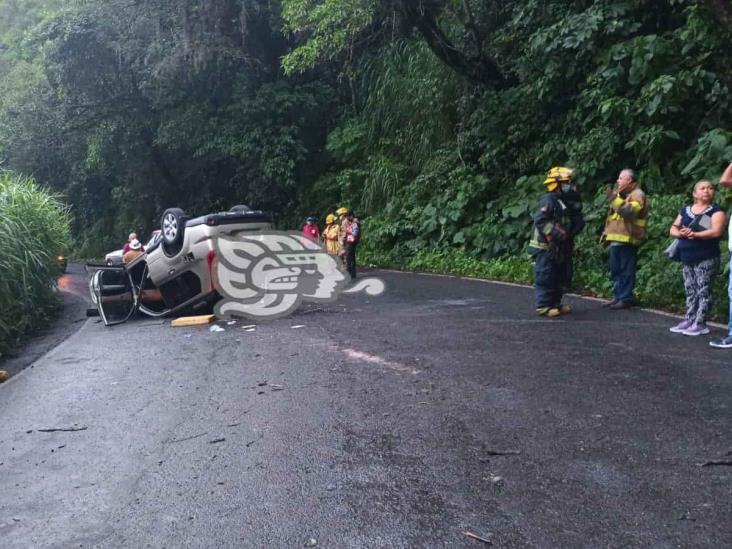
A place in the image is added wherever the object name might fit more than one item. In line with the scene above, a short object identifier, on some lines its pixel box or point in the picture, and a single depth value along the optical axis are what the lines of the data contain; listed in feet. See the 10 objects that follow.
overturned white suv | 35.14
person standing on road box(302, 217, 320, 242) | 55.99
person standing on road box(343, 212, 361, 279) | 50.08
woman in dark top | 24.12
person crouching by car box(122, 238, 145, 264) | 49.85
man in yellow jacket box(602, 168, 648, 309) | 29.30
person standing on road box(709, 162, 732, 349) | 22.38
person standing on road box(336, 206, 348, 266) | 50.56
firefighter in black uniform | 29.35
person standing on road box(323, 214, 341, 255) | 53.16
